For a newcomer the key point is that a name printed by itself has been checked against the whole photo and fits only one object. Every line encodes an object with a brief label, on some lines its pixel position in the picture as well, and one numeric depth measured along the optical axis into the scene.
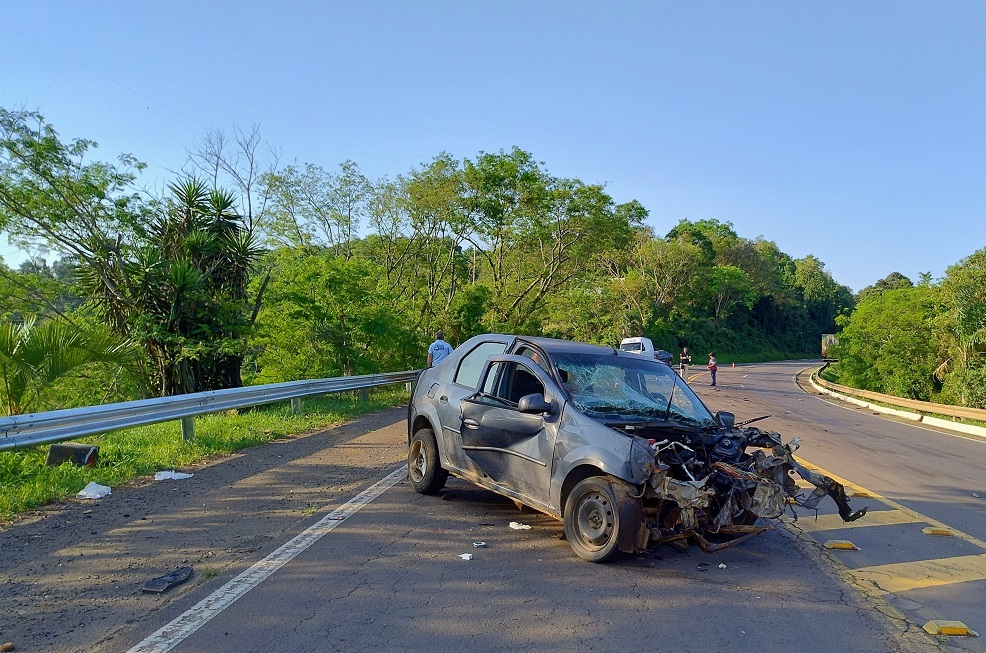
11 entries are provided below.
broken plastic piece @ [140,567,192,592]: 4.65
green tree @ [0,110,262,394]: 14.98
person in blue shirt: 15.45
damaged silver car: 5.27
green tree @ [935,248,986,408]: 27.84
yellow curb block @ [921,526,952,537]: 6.74
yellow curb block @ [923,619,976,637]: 4.29
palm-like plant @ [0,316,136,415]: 8.87
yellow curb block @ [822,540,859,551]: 6.18
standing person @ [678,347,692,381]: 34.89
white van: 25.63
